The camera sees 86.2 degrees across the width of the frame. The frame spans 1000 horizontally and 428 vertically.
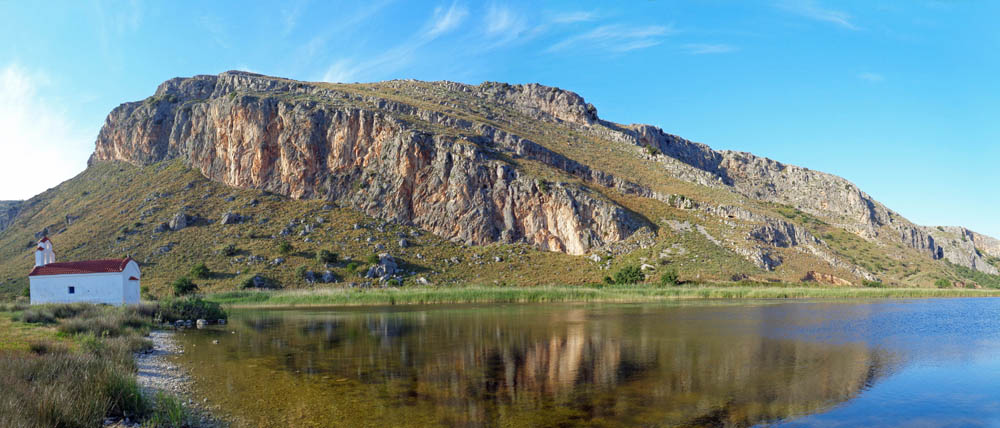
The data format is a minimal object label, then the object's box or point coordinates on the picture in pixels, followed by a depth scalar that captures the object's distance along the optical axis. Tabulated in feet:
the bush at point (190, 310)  111.30
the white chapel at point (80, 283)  122.52
